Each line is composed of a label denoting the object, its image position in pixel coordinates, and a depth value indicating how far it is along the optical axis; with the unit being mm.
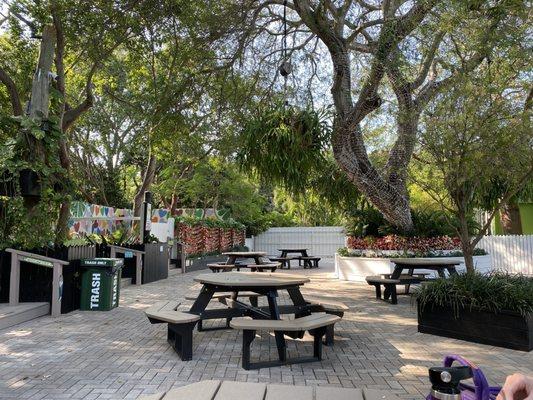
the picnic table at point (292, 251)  19464
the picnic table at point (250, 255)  13422
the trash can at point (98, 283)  7840
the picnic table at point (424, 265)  8883
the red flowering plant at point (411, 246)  12102
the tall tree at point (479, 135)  6012
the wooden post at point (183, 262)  16347
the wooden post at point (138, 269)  12117
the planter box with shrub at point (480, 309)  5332
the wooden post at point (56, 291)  7199
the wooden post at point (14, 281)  6988
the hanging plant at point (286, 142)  9402
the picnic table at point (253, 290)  5152
